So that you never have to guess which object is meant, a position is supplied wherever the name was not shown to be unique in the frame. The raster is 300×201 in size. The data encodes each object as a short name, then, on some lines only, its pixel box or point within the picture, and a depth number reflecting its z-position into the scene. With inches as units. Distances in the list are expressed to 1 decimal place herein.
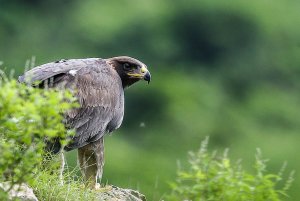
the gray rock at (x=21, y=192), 579.5
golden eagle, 764.0
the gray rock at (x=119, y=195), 725.8
